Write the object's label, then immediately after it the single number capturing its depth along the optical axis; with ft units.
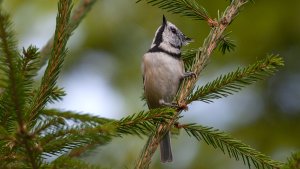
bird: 11.27
